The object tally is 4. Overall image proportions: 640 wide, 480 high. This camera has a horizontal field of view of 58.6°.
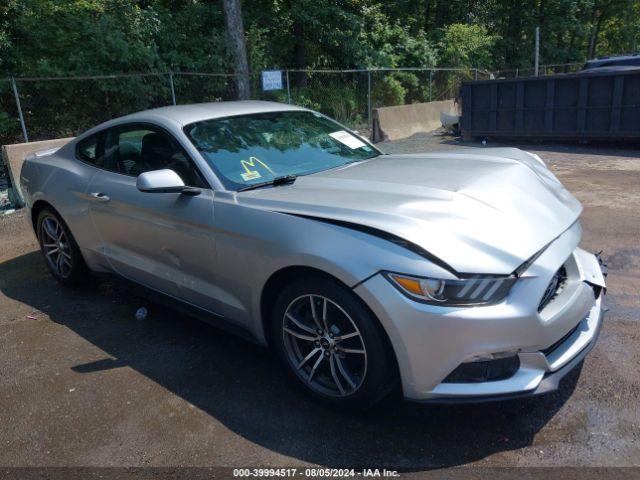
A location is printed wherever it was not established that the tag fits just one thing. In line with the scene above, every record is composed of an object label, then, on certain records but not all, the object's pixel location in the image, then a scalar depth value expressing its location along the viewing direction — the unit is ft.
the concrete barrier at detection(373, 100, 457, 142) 49.03
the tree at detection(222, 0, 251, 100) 47.09
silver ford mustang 8.50
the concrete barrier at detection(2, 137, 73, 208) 26.73
